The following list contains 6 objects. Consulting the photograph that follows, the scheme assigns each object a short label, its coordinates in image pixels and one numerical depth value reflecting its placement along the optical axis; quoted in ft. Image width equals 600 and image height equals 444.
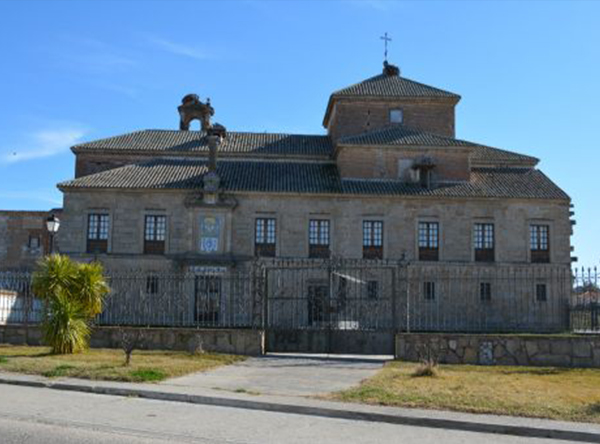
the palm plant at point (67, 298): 58.70
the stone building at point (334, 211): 118.52
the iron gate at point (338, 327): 64.44
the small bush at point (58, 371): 45.40
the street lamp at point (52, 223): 75.46
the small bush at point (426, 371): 46.32
